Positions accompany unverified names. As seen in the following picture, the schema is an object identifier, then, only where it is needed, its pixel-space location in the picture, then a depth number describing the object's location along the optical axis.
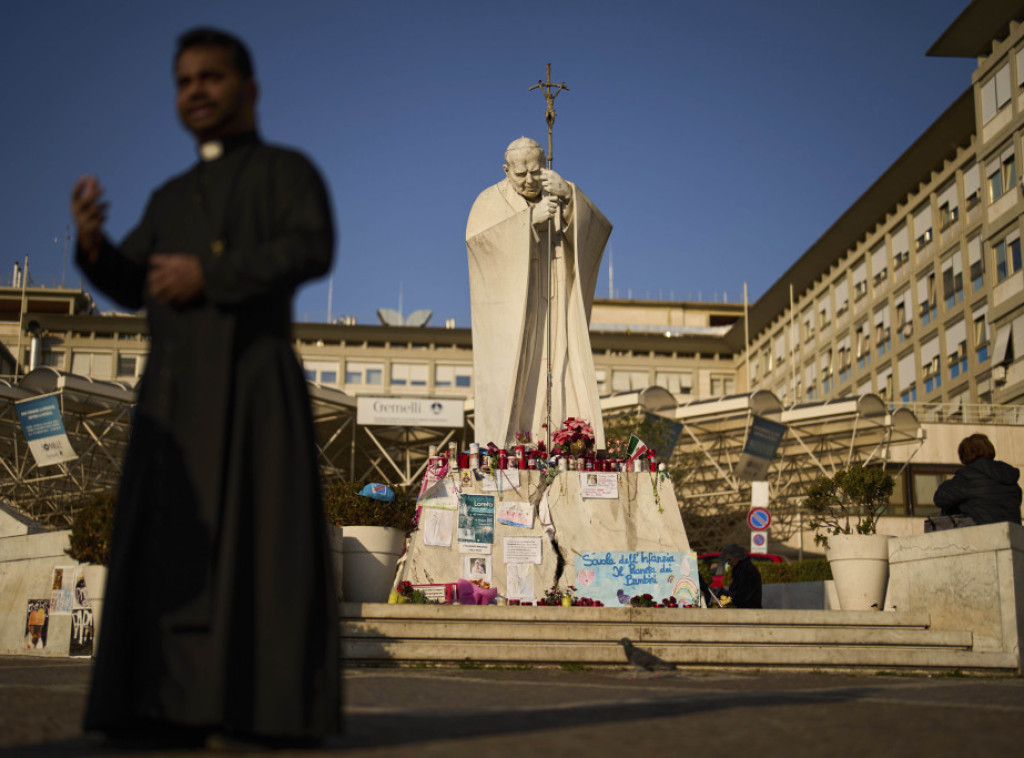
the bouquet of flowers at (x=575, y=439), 13.81
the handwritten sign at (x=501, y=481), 13.10
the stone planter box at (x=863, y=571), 11.34
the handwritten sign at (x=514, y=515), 12.92
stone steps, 8.83
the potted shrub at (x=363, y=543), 11.62
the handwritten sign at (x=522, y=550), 12.69
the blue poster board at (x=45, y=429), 34.73
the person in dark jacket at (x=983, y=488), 9.59
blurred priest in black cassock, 3.25
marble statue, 14.77
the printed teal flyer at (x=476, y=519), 12.81
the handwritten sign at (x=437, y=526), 12.72
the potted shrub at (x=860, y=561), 11.34
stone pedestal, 12.63
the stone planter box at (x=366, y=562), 11.62
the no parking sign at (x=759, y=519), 18.88
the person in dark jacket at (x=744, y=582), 12.86
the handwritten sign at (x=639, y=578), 12.26
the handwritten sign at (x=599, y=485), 13.21
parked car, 21.08
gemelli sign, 42.50
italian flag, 13.85
